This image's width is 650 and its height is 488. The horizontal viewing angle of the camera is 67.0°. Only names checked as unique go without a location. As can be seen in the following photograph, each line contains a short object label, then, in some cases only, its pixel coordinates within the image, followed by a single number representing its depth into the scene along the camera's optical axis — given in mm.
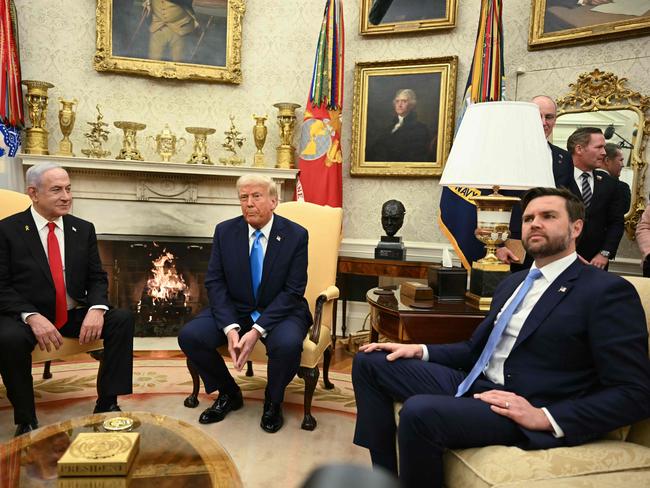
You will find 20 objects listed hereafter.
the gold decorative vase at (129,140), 4730
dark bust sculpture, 4648
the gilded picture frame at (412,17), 4820
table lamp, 2221
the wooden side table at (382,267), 4473
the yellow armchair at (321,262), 3158
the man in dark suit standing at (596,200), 3619
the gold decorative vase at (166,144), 4914
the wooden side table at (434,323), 2332
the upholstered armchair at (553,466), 1409
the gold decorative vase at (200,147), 4906
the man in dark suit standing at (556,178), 3220
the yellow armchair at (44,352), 2701
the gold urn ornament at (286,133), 4938
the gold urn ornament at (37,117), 4573
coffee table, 1536
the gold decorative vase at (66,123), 4691
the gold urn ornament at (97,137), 4773
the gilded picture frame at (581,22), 4047
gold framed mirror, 4051
